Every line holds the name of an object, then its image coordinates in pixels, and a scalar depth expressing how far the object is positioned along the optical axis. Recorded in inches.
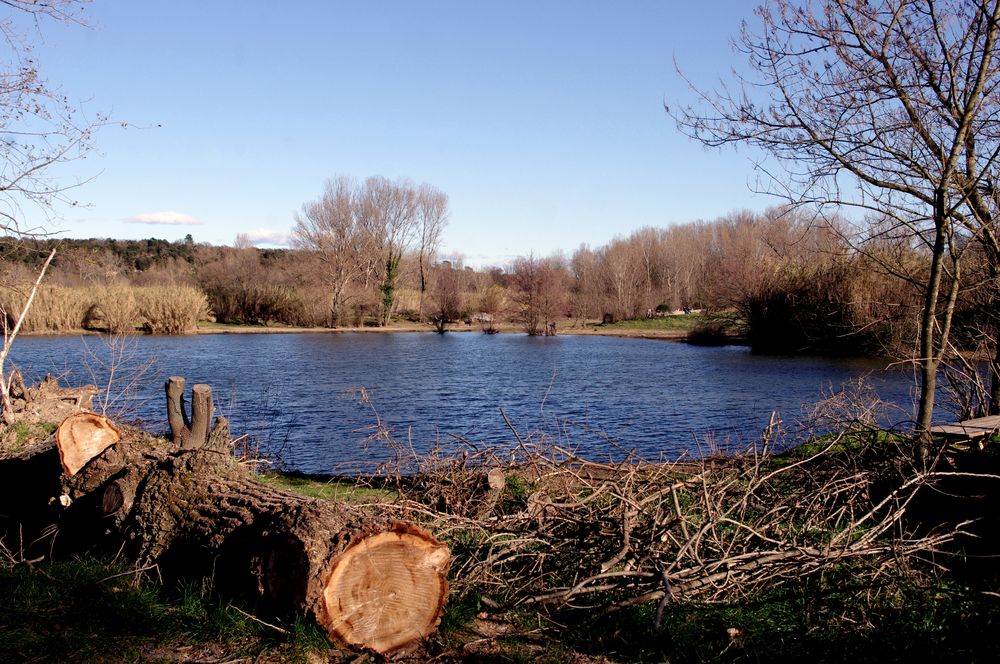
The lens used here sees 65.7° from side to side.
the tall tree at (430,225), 2618.1
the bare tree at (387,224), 2338.8
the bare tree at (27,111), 345.7
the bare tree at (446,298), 2313.0
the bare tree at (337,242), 2233.0
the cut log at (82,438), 264.1
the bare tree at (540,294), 2097.7
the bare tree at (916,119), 292.5
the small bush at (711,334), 1737.2
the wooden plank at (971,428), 273.1
